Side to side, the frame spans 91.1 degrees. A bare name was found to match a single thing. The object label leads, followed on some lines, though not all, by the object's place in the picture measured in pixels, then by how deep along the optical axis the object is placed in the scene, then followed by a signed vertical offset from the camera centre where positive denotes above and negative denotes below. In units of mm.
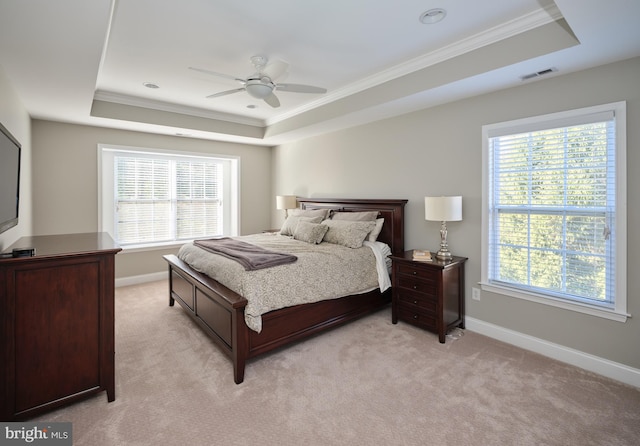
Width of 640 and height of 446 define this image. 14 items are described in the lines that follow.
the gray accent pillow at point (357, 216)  4003 +65
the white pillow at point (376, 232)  3900 -141
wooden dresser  1798 -650
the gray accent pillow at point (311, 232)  3912 -144
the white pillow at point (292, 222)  4383 -16
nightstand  3012 -734
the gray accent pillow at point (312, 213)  4568 +118
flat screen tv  2020 +305
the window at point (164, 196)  4930 +441
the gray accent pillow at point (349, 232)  3666 -136
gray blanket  2691 -314
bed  2408 -850
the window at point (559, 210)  2395 +92
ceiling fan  2752 +1253
